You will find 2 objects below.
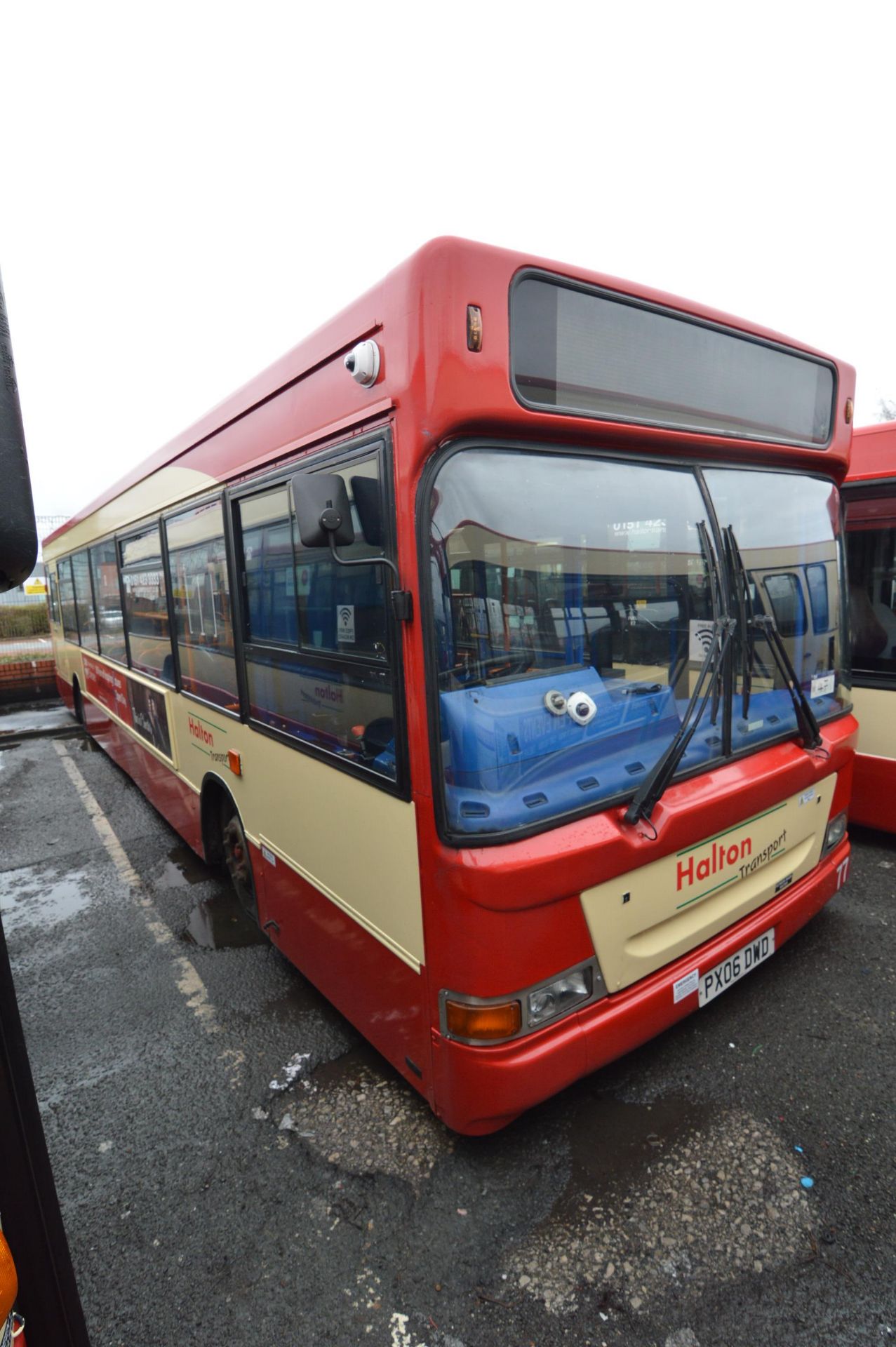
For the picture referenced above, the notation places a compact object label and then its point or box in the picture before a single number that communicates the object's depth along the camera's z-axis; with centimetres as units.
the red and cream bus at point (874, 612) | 438
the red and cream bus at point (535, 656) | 198
